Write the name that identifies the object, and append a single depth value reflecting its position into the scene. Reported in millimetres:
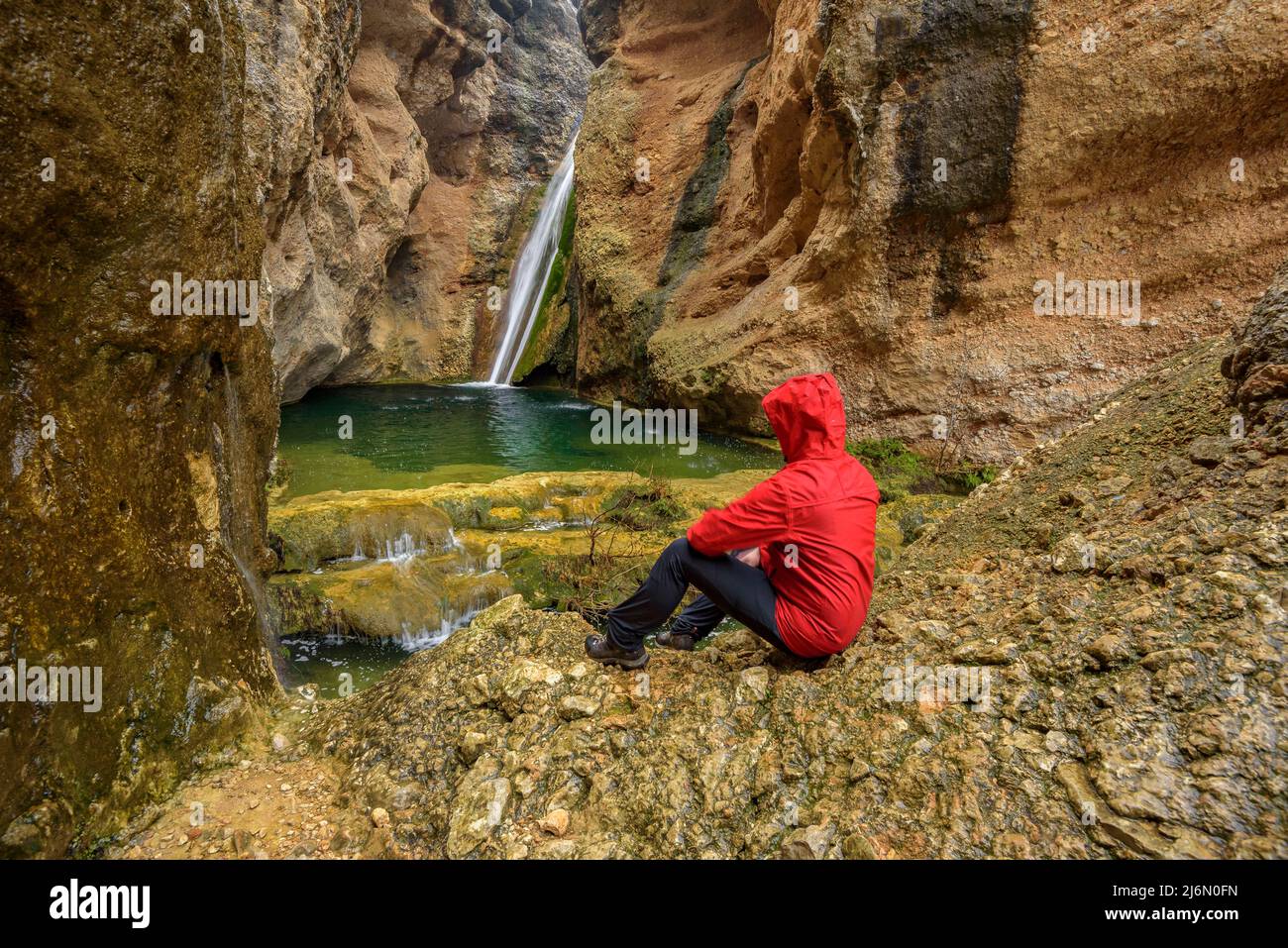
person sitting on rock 2815
